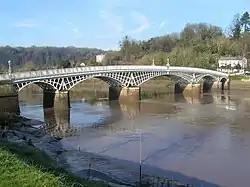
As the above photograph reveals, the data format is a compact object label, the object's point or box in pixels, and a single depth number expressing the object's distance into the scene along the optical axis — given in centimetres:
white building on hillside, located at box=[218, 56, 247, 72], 6157
